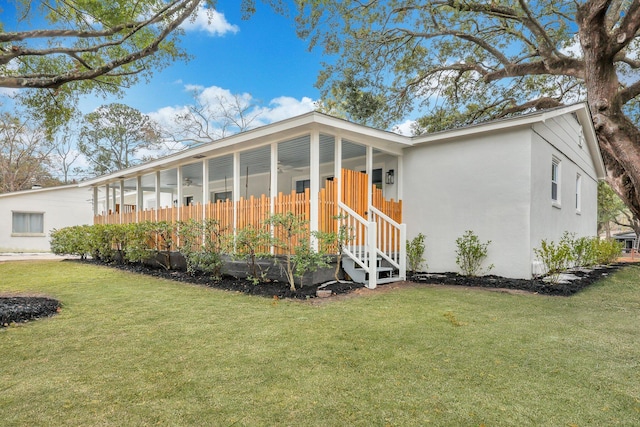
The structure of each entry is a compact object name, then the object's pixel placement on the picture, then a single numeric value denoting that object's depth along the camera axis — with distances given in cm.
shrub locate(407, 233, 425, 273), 830
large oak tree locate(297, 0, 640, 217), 845
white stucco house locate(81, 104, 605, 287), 677
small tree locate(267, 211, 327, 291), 595
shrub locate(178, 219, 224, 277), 754
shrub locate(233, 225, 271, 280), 650
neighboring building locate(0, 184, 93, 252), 1712
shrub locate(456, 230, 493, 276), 751
